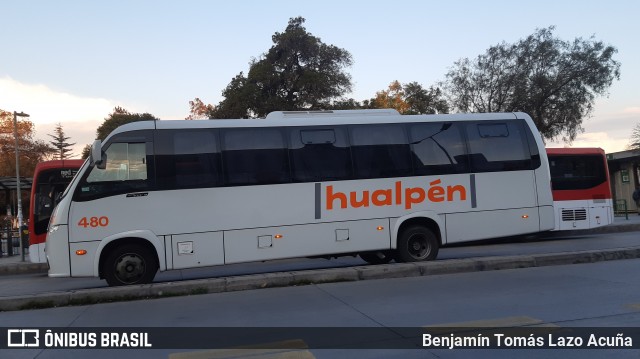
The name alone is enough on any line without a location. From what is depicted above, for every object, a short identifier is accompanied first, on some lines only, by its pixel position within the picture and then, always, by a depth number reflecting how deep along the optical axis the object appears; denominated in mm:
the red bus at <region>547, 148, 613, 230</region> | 20031
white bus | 10617
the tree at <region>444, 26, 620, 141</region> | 40031
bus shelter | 24578
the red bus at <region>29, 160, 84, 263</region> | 17859
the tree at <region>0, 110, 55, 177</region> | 53938
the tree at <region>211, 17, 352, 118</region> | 41125
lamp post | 21438
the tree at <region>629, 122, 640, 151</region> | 56944
